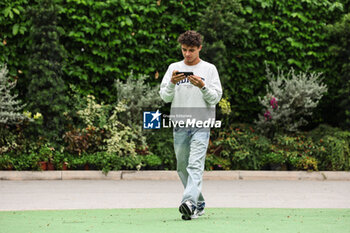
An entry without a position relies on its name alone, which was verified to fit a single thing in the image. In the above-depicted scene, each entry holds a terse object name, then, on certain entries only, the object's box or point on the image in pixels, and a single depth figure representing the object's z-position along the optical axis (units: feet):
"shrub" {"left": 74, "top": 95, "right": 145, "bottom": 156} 37.70
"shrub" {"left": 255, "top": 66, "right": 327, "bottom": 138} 41.32
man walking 21.08
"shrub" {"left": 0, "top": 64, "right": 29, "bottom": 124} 36.73
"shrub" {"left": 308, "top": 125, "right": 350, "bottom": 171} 38.96
